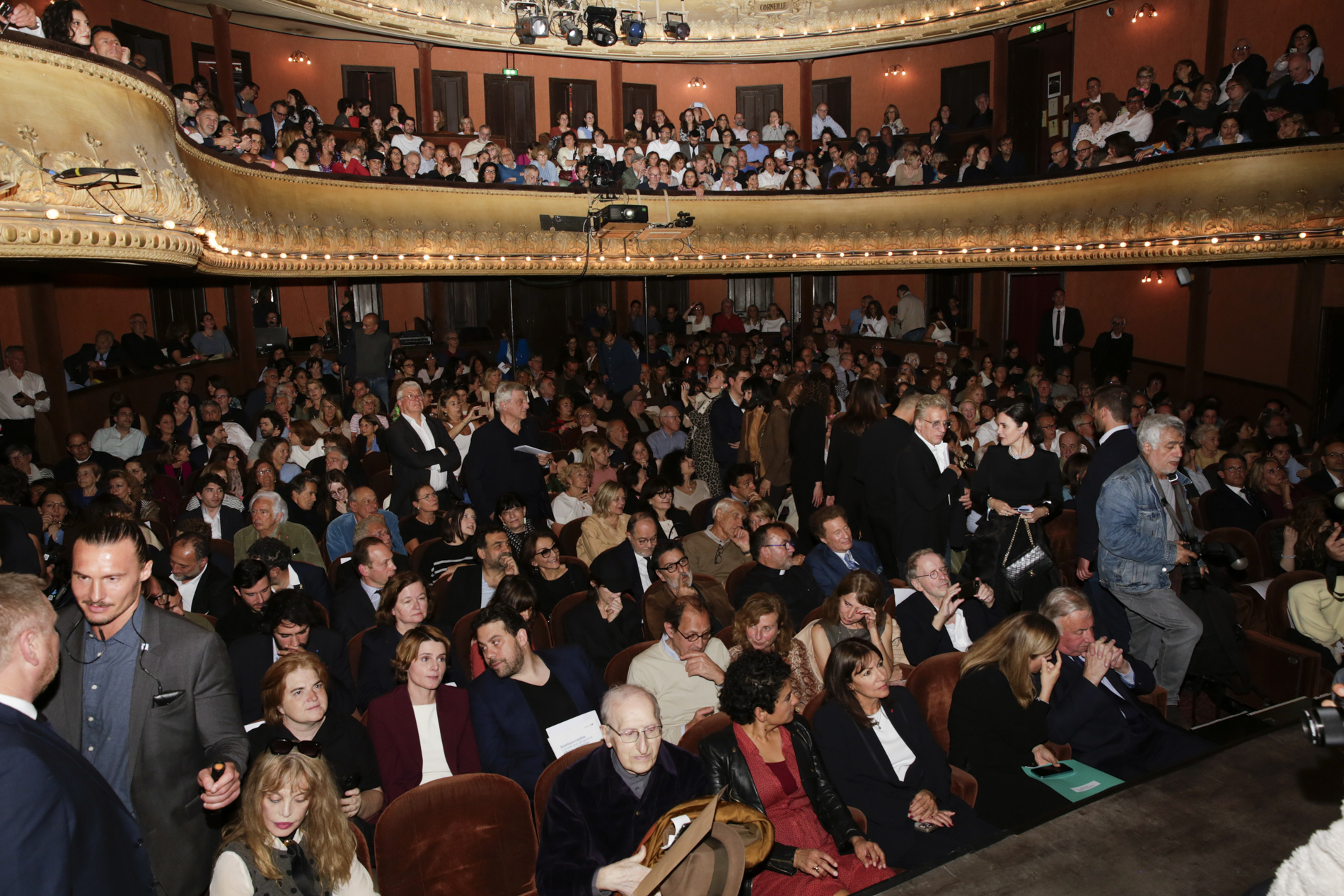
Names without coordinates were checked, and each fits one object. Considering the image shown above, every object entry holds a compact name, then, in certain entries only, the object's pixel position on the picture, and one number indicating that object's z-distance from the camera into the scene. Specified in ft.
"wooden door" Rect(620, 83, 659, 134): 53.98
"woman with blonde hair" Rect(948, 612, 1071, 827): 11.32
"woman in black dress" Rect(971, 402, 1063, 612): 15.61
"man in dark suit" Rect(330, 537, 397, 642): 14.87
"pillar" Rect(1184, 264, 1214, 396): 36.83
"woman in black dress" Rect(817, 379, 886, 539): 18.83
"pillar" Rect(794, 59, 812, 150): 50.75
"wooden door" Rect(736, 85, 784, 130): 54.80
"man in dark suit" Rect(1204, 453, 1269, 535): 19.29
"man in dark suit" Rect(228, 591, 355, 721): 12.31
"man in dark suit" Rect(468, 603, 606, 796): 11.34
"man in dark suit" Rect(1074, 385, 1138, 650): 14.97
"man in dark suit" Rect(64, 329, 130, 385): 31.24
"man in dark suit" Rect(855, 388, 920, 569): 17.49
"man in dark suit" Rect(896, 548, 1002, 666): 13.71
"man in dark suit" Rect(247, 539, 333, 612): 14.70
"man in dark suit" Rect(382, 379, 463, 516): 19.56
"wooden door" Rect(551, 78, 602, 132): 52.47
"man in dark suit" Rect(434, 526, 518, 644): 15.78
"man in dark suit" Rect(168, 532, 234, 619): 15.20
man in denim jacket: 13.84
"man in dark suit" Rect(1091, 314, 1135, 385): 36.29
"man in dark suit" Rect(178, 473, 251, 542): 19.15
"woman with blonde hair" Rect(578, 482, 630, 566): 18.53
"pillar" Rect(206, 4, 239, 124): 37.35
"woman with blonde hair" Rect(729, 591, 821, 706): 12.67
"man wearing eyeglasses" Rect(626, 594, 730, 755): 12.36
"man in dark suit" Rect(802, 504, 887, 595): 15.71
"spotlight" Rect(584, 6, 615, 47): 37.42
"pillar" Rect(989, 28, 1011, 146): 44.86
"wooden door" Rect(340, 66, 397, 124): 48.01
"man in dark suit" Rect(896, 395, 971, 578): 16.67
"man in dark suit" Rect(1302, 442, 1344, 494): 19.40
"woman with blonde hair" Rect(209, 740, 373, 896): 8.18
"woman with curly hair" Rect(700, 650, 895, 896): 10.00
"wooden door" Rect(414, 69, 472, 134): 50.03
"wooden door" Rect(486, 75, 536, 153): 51.49
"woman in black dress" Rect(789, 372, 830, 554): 21.43
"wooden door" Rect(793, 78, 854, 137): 53.52
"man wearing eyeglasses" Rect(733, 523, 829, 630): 15.42
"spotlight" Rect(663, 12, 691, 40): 41.88
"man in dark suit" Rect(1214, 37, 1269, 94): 31.32
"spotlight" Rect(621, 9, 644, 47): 39.40
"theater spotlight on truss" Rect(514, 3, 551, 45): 36.19
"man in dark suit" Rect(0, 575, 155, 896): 6.23
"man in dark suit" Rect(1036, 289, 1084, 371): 40.88
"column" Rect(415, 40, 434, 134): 44.68
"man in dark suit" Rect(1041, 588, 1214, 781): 11.84
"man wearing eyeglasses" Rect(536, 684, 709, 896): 8.73
